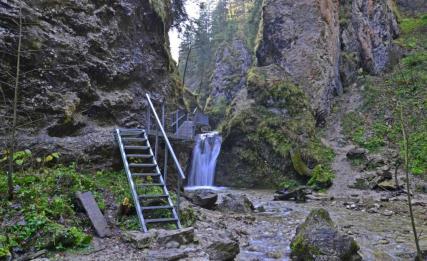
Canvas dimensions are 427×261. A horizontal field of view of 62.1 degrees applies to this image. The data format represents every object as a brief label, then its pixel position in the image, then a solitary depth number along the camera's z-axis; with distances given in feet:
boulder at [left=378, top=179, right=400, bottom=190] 52.54
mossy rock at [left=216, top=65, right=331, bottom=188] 68.74
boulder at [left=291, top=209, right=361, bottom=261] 21.83
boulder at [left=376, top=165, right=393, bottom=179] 55.13
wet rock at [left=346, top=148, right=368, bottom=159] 66.13
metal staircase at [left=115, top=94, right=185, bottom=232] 22.30
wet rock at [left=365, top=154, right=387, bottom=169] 61.87
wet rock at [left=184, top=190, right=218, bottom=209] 37.60
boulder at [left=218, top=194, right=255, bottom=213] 38.79
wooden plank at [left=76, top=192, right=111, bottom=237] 20.18
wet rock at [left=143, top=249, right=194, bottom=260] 17.35
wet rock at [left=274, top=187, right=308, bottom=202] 52.85
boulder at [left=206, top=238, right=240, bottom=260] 19.45
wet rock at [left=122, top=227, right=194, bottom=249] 19.06
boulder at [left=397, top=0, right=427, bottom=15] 136.63
